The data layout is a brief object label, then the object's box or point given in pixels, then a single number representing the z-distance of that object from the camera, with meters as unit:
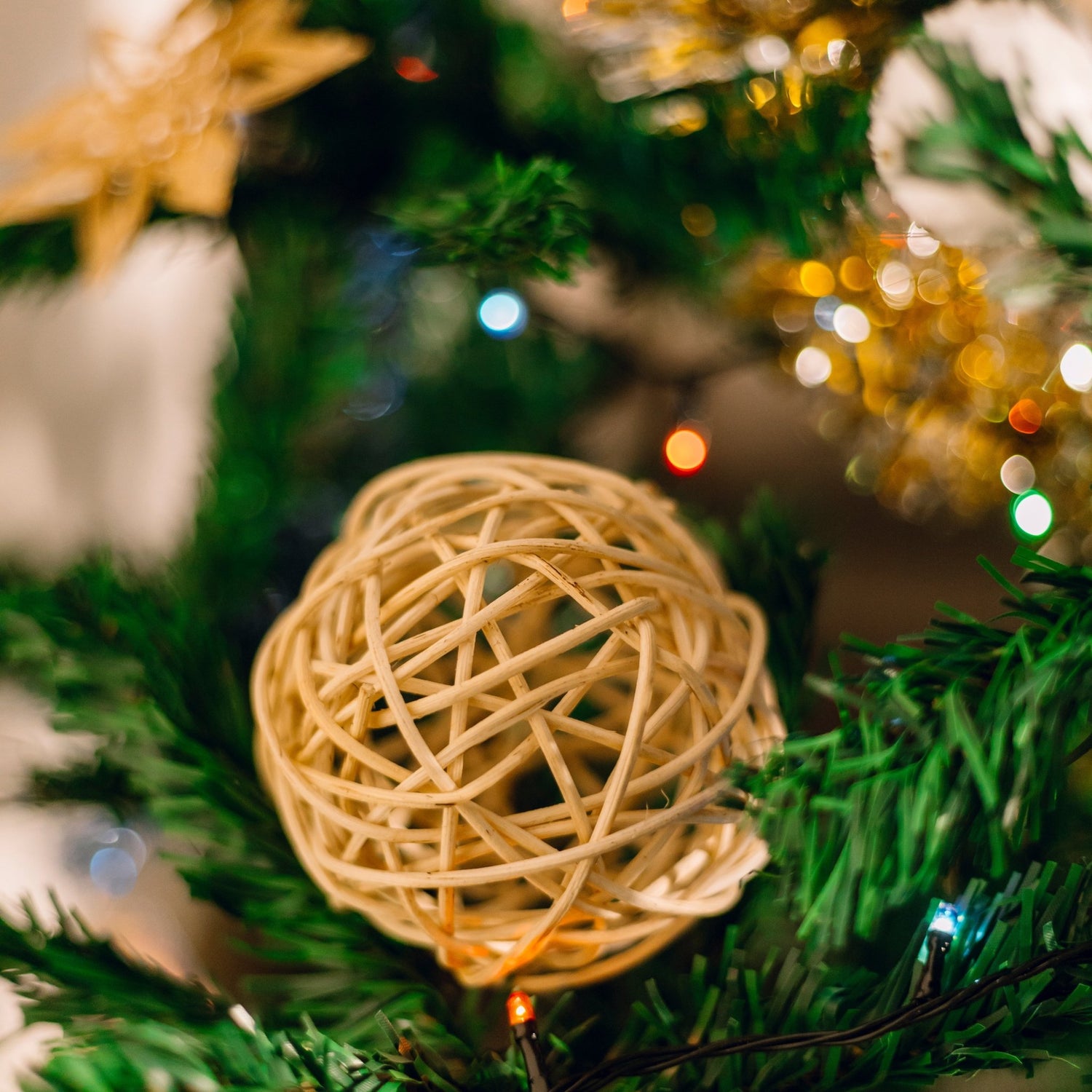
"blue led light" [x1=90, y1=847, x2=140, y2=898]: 0.54
